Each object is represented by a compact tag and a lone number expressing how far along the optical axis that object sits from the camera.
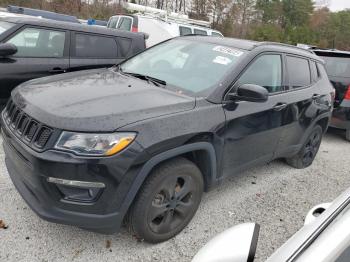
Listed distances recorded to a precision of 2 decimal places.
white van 11.31
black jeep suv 2.29
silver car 1.17
